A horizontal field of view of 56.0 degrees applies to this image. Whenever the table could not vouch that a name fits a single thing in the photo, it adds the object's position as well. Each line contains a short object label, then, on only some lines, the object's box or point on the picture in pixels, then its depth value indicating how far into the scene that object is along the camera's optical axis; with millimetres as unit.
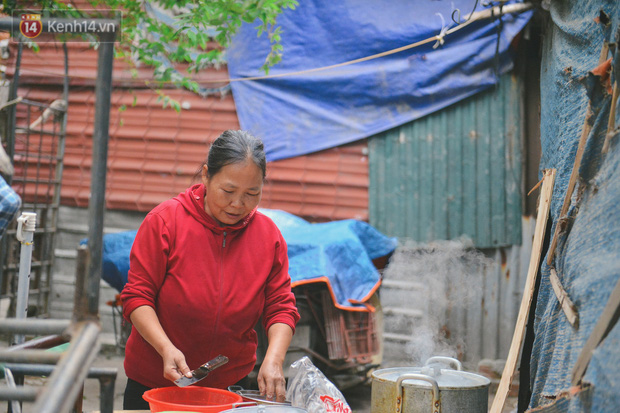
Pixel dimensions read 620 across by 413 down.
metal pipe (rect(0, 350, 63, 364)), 1197
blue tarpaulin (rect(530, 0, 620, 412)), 1710
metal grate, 7289
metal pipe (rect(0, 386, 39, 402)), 1179
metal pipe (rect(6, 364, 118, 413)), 1486
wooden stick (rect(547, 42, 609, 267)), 2336
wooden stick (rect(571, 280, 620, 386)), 1630
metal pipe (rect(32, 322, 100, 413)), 1021
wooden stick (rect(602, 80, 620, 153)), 2014
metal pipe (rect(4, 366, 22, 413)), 2262
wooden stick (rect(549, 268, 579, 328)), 2074
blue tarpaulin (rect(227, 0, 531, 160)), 6242
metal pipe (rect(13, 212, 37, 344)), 3347
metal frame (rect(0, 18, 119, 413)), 1202
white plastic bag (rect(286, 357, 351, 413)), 2109
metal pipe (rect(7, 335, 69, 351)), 1993
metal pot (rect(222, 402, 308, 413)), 1754
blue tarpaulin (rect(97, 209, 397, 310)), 5008
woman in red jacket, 2367
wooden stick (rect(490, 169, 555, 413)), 3125
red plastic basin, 1849
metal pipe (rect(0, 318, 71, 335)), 1265
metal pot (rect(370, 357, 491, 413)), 2684
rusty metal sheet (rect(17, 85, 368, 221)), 6734
